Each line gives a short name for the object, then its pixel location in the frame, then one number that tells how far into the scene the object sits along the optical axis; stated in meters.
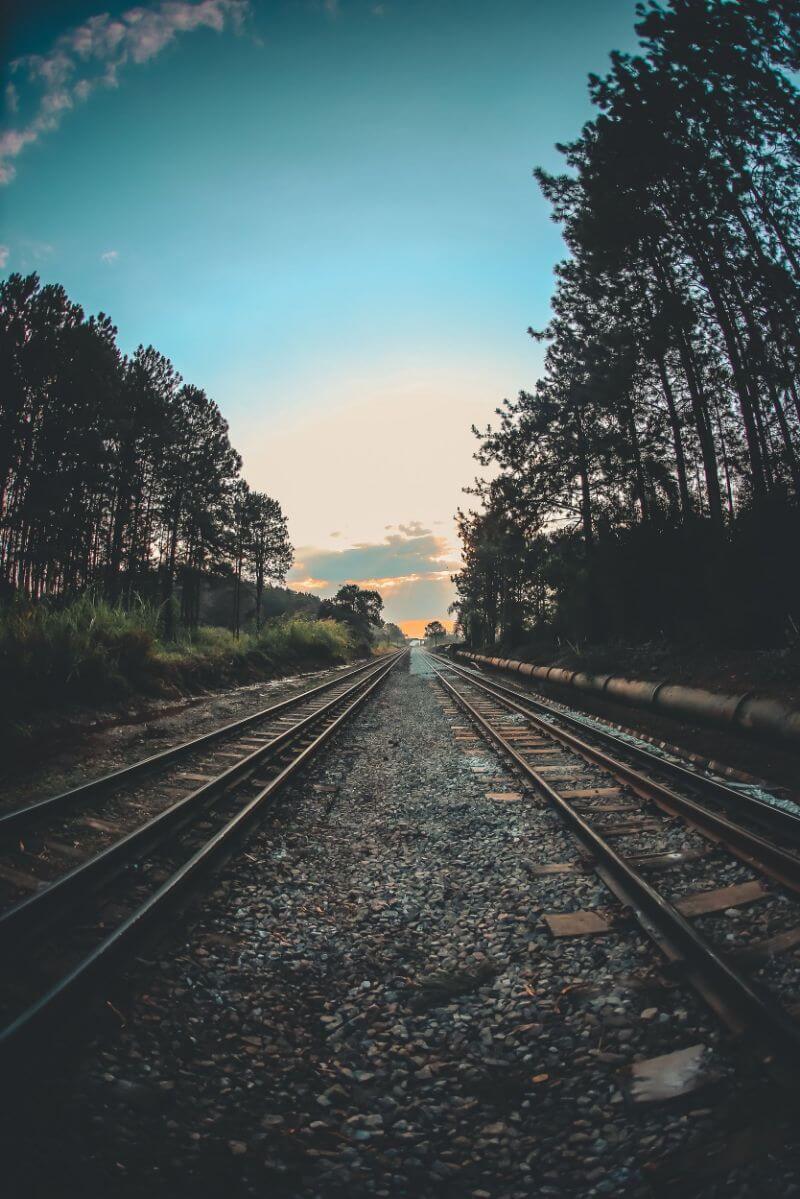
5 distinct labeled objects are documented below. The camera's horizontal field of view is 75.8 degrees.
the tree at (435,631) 167.38
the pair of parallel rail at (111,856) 2.45
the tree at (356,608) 65.56
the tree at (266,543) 45.94
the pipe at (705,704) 6.80
